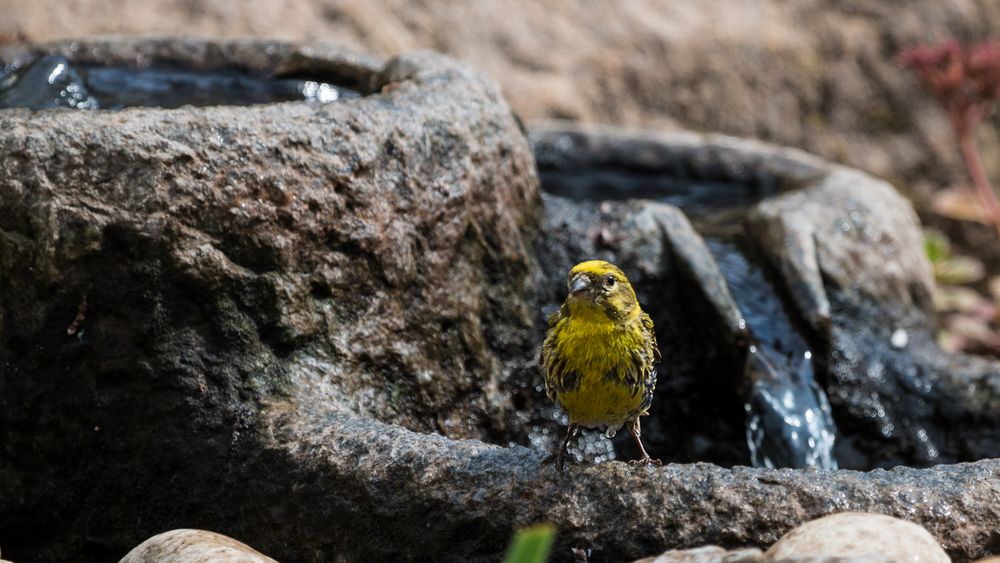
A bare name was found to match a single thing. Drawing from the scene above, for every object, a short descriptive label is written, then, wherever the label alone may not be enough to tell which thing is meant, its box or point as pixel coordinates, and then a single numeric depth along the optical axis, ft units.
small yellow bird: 23.31
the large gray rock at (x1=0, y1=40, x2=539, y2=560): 25.53
